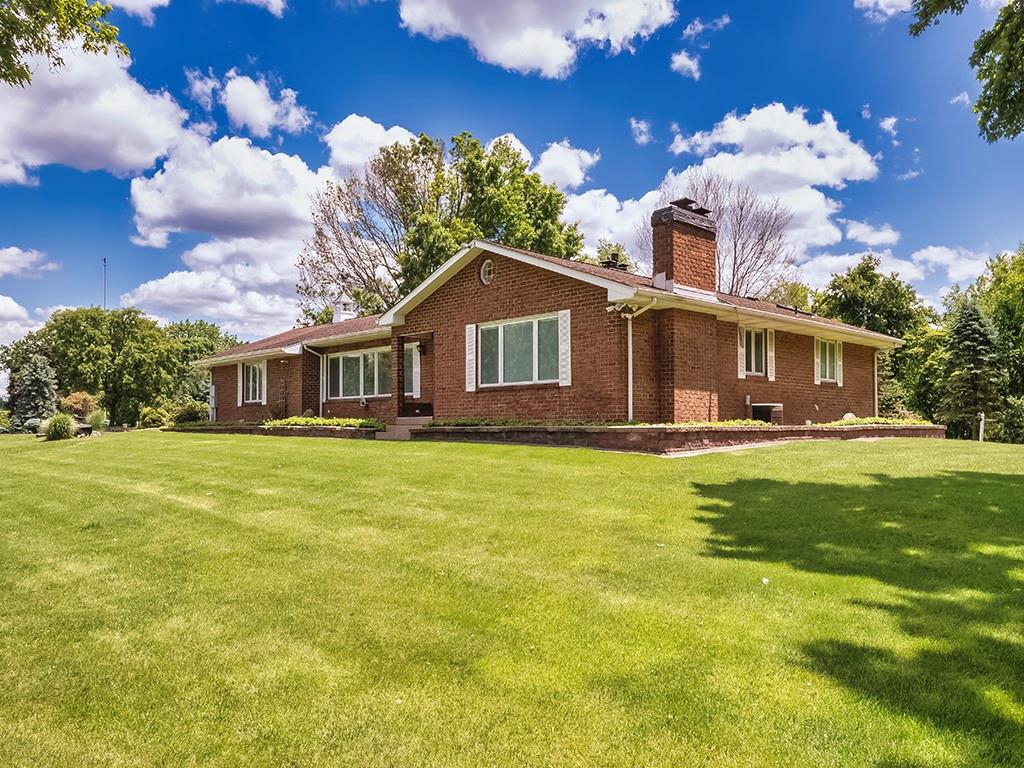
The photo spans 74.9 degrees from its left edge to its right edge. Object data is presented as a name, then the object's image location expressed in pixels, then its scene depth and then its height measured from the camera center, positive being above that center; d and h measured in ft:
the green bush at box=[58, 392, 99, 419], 145.48 -0.12
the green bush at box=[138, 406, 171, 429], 109.80 -2.39
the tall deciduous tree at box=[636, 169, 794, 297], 113.19 +28.66
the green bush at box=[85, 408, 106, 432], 98.70 -2.36
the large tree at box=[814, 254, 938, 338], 109.81 +15.95
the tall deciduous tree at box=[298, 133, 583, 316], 103.45 +30.75
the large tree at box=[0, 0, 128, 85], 27.84 +16.79
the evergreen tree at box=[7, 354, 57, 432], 153.48 +2.70
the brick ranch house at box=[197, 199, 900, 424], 47.19 +4.34
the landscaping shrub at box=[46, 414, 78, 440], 80.84 -2.75
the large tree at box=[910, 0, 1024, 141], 29.66 +15.29
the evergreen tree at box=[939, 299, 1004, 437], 92.22 +3.32
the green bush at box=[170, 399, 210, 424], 99.69 -1.64
